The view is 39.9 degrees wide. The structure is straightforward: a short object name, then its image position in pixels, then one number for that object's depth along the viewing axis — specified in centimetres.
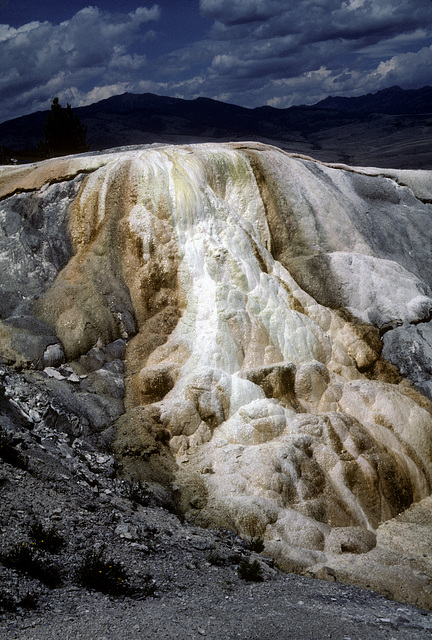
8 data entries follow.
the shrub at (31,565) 556
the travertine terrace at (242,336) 839
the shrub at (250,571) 645
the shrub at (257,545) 740
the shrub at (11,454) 728
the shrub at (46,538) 605
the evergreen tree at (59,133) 2384
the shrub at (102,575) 568
